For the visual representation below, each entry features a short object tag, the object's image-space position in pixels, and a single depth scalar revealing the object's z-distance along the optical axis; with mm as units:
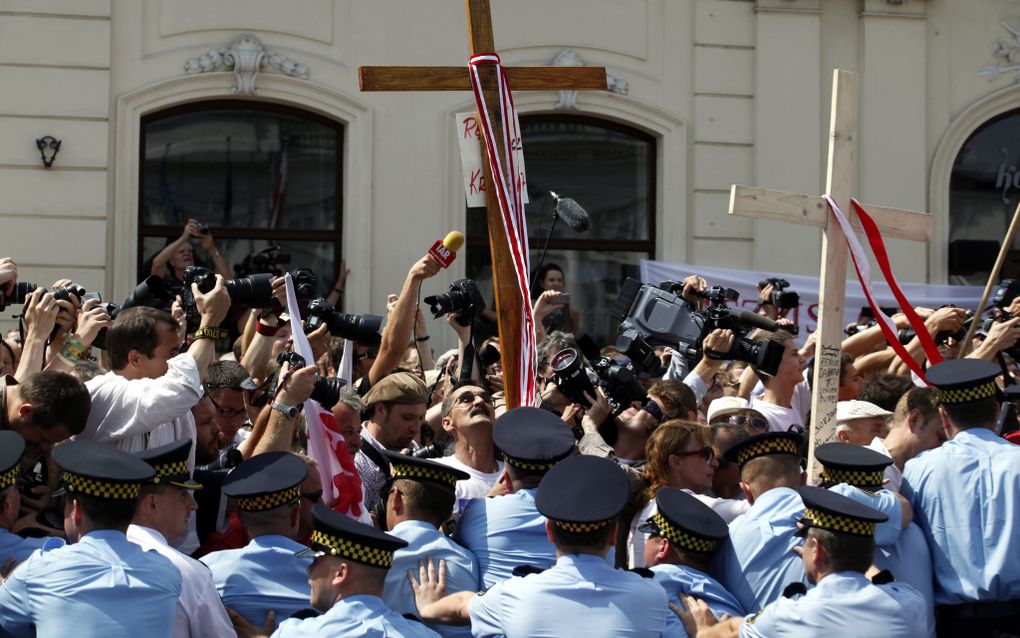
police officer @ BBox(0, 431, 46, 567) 9016
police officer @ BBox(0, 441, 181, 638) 8164
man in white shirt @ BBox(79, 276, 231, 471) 10734
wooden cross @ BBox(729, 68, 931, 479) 11984
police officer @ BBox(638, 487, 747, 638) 9523
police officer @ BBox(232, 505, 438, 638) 7961
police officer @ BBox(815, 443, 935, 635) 10011
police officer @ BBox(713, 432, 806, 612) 9781
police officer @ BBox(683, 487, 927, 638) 8820
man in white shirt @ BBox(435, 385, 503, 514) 11673
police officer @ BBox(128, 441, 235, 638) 8695
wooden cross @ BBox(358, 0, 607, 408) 12648
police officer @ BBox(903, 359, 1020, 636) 10289
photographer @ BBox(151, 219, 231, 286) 21359
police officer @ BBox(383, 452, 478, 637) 9555
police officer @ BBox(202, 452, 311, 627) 9187
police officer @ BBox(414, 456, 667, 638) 8641
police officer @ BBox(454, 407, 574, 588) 9867
